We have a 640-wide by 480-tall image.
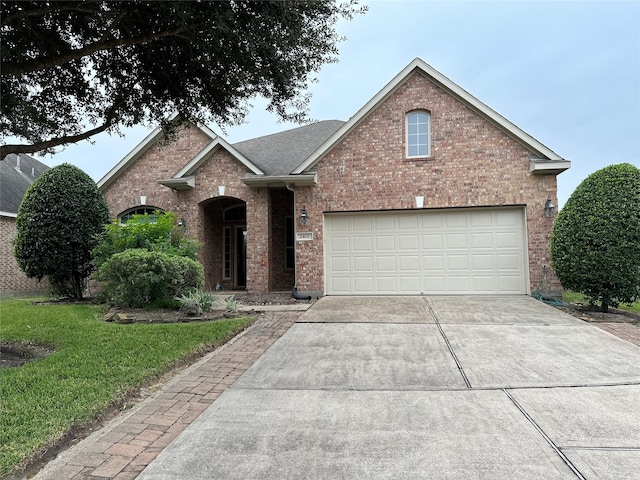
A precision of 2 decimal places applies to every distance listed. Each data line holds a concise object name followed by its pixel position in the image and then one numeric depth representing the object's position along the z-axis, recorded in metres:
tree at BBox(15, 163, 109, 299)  11.09
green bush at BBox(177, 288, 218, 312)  8.84
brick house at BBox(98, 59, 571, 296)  10.84
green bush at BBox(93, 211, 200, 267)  10.13
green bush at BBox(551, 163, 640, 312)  8.21
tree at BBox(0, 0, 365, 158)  5.51
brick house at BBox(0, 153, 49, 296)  16.03
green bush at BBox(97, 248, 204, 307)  8.93
